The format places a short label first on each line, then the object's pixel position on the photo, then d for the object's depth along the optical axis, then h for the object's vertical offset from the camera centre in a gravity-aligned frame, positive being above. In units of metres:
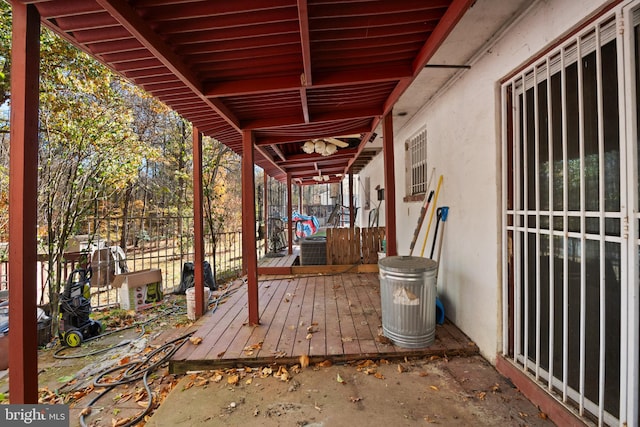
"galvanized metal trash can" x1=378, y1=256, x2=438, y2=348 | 2.65 -0.82
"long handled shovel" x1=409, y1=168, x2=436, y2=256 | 3.83 +0.05
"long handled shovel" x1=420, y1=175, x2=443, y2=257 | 3.56 +0.15
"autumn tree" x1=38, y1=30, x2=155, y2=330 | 4.41 +1.24
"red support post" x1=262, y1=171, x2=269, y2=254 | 8.38 +0.04
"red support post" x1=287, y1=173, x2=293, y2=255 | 8.09 +0.04
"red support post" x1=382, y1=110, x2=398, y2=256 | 3.46 +0.32
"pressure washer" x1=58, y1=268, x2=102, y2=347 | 3.92 -1.37
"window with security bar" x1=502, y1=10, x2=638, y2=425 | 1.58 -0.06
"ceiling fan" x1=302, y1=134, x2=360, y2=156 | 5.47 +1.34
